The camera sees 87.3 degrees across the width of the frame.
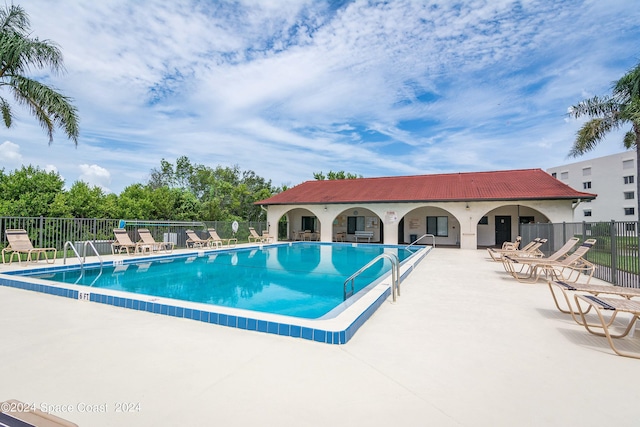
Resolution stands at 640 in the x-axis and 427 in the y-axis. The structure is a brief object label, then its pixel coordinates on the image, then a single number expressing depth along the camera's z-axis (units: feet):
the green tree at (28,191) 48.96
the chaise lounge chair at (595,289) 13.94
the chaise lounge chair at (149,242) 46.98
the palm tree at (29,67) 35.78
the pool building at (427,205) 59.00
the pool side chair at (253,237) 71.46
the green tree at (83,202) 53.78
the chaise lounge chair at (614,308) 11.40
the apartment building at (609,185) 138.51
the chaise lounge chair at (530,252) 35.02
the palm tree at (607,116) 47.48
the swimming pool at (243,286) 14.25
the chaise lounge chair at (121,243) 44.51
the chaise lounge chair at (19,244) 33.30
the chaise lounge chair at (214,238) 60.43
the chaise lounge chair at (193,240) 56.75
